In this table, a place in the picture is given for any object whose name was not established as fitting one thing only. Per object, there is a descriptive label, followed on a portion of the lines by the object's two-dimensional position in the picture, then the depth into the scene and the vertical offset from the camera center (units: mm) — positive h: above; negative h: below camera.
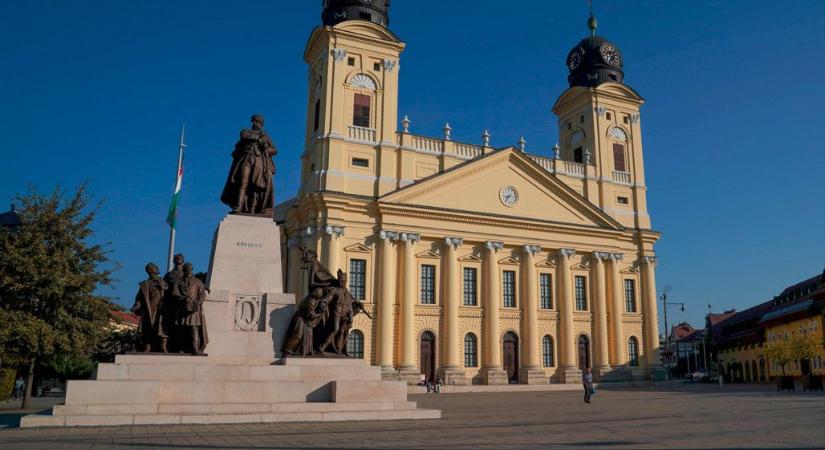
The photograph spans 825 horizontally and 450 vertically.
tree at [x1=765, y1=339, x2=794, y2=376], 42812 +751
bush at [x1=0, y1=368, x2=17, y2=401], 25484 -1366
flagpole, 23814 +4019
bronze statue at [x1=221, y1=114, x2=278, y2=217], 14203 +3906
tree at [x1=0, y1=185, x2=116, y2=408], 19719 +1992
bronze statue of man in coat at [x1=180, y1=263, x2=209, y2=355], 12133 +726
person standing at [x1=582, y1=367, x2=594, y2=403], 22859 -886
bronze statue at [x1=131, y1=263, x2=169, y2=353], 12134 +742
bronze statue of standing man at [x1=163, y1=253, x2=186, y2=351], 12242 +887
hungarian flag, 25266 +5622
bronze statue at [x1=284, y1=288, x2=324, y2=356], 12969 +599
